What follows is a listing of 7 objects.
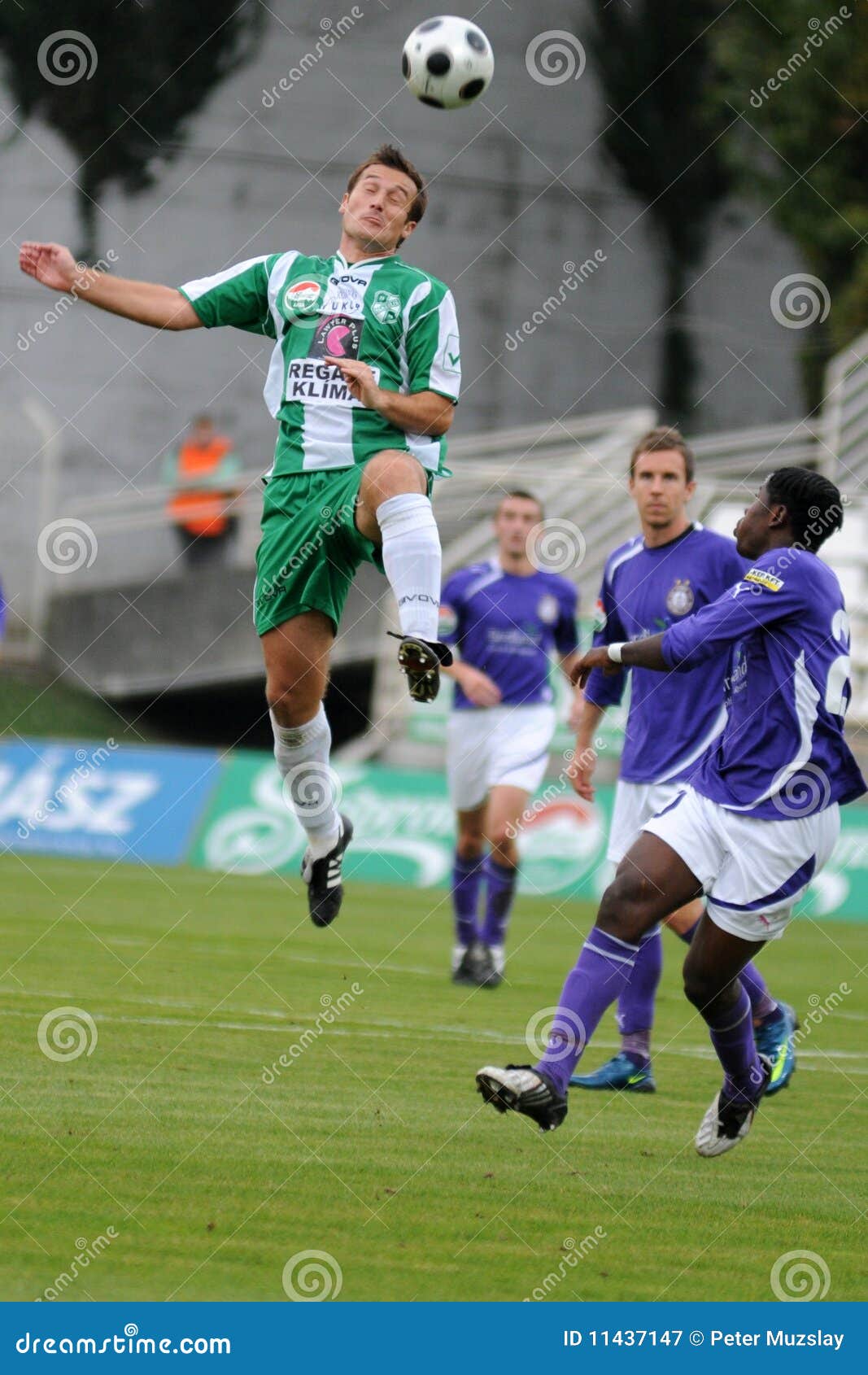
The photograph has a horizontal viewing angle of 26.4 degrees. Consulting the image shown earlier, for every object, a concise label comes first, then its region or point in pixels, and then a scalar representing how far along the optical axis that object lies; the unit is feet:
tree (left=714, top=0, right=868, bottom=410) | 80.48
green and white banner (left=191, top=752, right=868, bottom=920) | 52.95
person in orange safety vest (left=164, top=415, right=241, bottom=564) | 70.90
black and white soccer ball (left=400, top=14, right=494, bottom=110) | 20.99
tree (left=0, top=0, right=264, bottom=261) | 74.13
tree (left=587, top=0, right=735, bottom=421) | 80.48
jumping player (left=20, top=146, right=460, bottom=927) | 20.61
